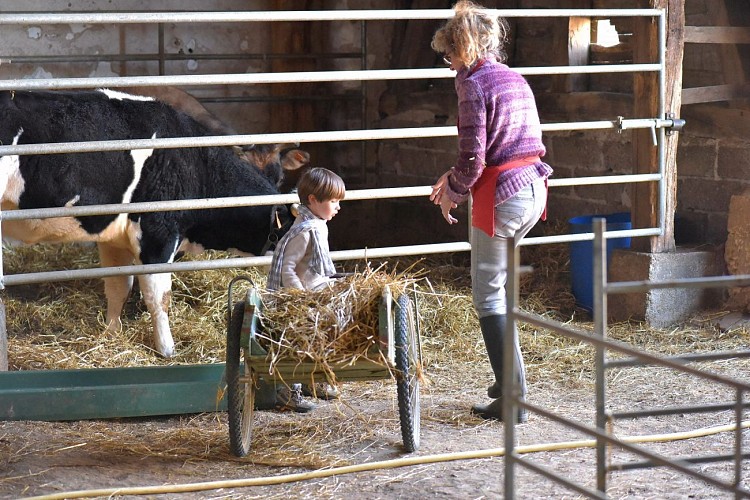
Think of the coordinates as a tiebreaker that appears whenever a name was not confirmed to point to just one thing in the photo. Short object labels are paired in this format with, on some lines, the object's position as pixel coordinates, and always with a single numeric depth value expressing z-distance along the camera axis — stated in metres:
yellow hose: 6.82
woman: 7.73
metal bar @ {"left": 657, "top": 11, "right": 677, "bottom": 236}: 11.55
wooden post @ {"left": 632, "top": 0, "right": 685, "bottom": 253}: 11.70
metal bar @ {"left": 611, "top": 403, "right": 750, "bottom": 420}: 5.15
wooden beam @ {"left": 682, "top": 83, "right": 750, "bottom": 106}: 12.24
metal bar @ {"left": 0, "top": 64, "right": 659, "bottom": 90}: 9.21
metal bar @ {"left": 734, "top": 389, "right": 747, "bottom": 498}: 4.89
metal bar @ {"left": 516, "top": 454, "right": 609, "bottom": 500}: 4.63
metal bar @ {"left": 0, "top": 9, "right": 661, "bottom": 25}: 9.07
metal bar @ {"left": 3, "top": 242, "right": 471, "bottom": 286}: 9.37
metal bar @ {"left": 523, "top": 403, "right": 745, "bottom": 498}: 4.04
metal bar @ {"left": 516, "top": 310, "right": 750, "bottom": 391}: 4.07
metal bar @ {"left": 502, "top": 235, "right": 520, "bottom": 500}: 4.96
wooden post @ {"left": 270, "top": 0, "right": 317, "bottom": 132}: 19.45
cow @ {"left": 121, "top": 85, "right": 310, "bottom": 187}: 12.20
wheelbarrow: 7.09
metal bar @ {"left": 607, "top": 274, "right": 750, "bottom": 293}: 4.68
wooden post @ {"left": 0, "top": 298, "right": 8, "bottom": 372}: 9.39
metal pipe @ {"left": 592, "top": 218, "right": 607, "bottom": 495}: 4.47
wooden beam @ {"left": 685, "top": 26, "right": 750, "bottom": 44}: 12.00
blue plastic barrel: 12.51
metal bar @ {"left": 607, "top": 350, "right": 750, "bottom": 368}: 5.01
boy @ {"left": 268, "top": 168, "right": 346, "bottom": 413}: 7.89
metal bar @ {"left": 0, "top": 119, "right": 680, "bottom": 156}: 9.24
